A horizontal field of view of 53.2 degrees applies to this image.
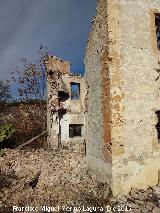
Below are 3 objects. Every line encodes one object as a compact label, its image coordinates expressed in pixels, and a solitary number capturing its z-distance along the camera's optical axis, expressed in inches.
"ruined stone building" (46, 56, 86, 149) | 422.9
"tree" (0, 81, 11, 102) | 740.4
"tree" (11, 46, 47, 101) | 642.6
